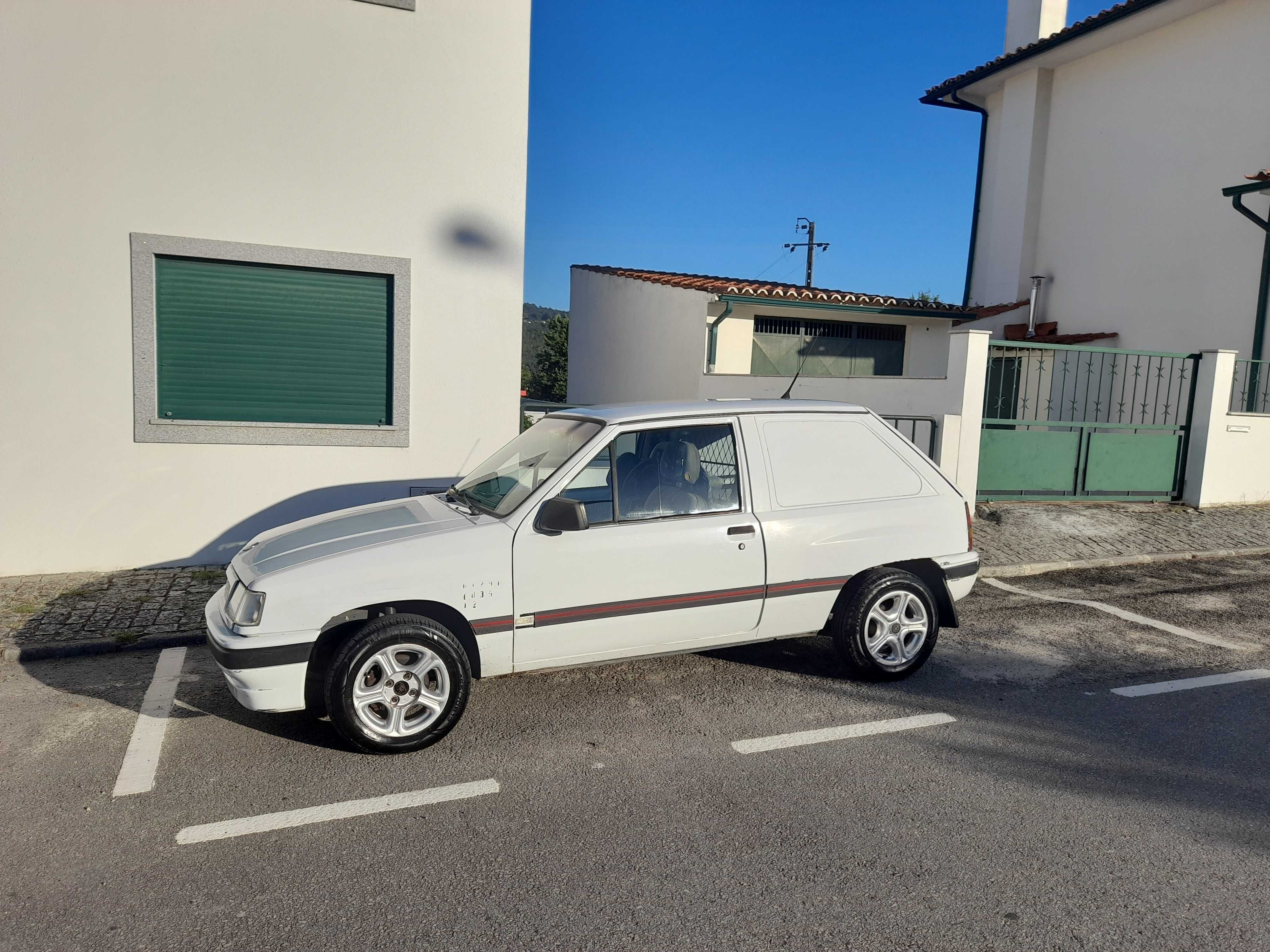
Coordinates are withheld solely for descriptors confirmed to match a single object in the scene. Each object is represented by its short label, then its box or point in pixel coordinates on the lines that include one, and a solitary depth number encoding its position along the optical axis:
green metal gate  11.01
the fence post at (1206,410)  11.62
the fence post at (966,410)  10.39
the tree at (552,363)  55.06
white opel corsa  4.26
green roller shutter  7.93
